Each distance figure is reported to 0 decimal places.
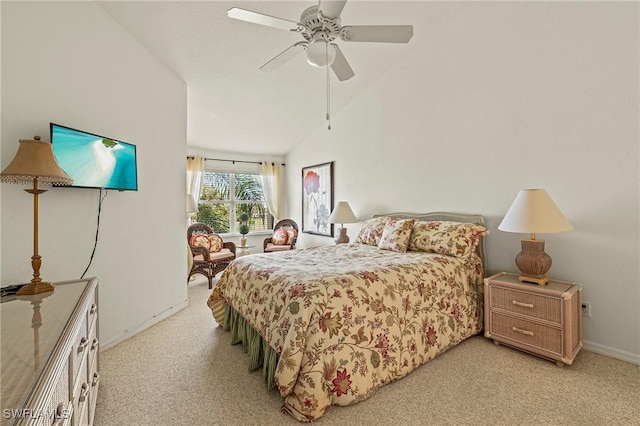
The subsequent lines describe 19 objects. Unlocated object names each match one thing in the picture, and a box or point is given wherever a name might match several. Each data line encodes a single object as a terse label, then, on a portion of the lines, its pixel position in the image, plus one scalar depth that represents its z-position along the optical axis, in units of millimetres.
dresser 672
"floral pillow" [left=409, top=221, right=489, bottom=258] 2641
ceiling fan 1704
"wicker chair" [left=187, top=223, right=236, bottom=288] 4195
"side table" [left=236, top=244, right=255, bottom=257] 5095
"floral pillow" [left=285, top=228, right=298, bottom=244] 5309
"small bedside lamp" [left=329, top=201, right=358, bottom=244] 4105
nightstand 2035
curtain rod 5246
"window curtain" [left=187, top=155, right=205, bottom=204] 5199
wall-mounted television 1915
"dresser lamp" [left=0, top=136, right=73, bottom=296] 1441
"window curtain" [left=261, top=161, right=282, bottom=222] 6086
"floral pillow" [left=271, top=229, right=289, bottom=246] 5285
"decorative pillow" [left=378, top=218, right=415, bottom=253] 2914
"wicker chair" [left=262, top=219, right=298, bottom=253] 5145
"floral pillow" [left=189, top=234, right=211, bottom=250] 4449
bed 1610
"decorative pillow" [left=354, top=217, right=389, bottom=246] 3312
